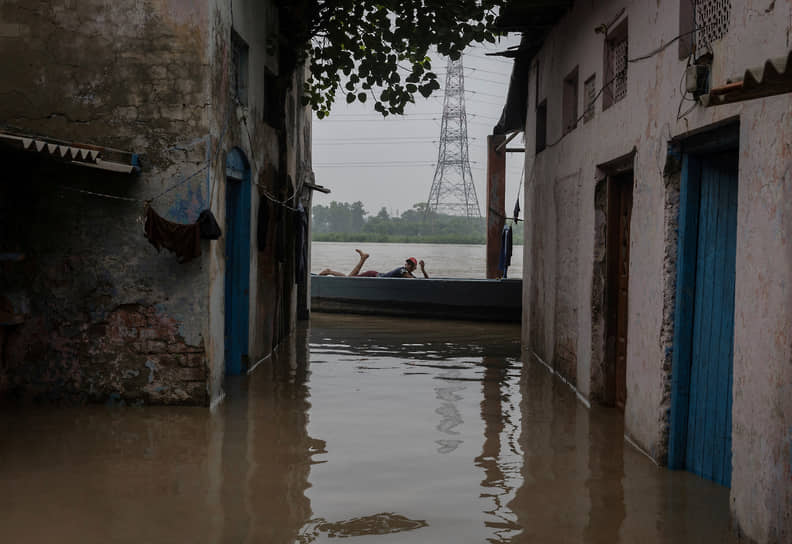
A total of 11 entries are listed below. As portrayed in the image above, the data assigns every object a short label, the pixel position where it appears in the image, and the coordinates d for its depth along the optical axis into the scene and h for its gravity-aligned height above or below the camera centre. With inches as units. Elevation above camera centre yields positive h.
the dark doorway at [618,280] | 337.1 -11.2
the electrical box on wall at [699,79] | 220.2 +46.4
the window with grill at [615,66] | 329.4 +75.7
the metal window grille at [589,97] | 369.6 +70.1
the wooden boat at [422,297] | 693.3 -44.7
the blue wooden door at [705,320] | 225.1 -18.4
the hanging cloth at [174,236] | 306.7 +1.1
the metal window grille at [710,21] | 215.8 +62.3
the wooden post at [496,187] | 732.7 +55.0
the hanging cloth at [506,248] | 684.1 +0.9
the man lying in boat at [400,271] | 799.5 -24.3
